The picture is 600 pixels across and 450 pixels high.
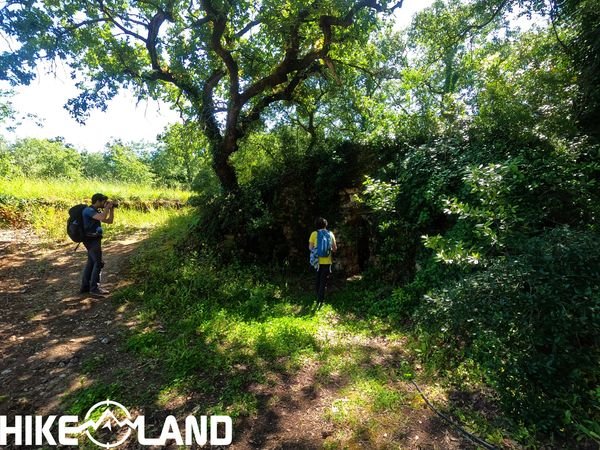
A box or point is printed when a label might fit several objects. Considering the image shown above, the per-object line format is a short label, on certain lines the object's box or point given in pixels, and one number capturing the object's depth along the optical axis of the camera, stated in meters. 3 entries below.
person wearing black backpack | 5.65
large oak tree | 6.75
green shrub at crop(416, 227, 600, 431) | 2.51
